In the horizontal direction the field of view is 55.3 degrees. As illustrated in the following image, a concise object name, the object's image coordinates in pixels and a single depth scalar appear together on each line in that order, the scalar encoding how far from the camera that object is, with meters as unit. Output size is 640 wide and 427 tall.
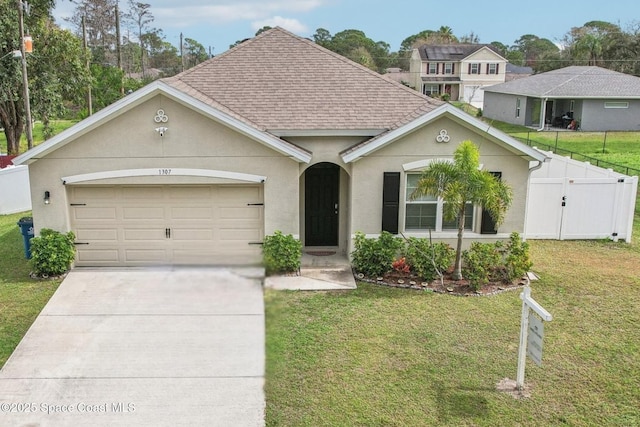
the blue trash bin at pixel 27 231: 14.44
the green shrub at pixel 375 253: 13.30
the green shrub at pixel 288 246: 12.98
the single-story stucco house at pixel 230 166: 13.15
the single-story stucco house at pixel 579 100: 40.47
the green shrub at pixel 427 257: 13.17
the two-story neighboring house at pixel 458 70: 67.56
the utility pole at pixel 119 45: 44.94
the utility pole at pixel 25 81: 25.03
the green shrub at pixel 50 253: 13.02
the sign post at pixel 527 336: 8.23
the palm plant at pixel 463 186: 12.14
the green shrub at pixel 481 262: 12.79
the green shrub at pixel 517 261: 13.11
